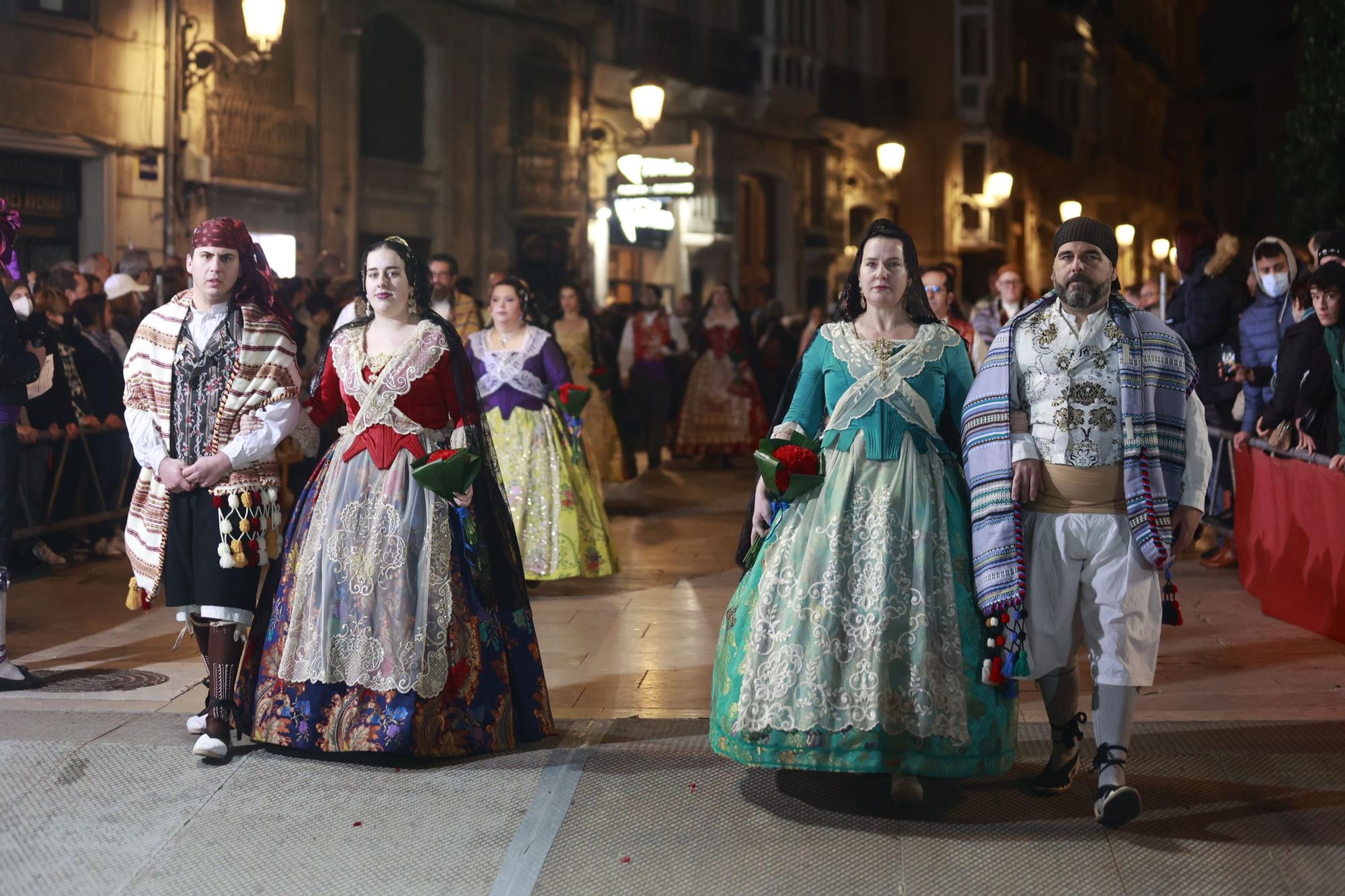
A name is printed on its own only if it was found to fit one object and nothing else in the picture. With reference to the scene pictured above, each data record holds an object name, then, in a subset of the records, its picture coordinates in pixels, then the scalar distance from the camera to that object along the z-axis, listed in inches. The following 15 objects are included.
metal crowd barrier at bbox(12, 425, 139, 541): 376.8
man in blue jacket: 372.2
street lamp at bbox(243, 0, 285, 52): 523.5
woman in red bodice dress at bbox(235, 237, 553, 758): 218.4
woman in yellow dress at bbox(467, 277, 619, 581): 366.3
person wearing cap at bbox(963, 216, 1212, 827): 193.2
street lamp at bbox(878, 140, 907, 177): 905.5
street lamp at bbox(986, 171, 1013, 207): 1142.3
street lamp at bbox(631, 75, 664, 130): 713.6
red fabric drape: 295.4
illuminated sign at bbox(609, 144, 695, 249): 813.2
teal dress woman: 191.2
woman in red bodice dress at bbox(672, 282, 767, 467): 671.8
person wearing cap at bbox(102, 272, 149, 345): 424.5
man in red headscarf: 224.5
